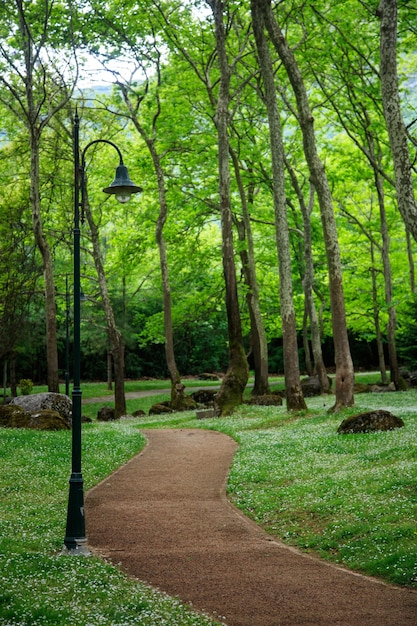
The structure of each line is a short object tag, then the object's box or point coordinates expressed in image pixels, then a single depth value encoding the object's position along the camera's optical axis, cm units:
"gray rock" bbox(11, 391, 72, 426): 2756
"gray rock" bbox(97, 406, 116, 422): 3637
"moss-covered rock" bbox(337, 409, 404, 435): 1967
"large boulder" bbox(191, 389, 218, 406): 4106
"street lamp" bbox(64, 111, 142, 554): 1084
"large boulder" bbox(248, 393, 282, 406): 3256
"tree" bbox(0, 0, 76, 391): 3009
